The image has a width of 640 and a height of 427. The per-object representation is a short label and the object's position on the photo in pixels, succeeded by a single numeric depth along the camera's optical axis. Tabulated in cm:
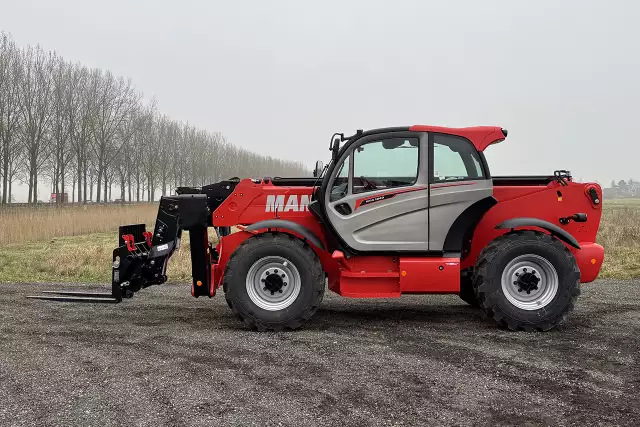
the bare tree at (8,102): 3256
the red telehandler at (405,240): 654
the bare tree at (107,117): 4025
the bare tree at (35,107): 3466
